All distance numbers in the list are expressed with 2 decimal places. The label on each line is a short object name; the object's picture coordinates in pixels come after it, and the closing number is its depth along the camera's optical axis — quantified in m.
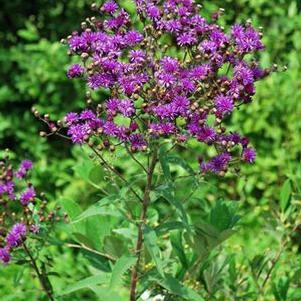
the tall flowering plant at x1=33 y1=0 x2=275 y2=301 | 2.14
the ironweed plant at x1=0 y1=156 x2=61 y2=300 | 2.47
